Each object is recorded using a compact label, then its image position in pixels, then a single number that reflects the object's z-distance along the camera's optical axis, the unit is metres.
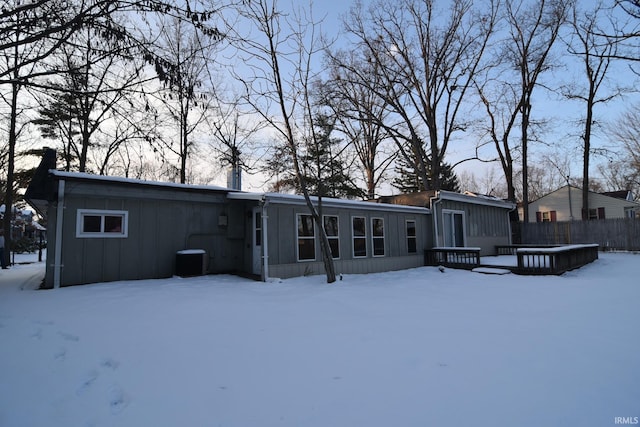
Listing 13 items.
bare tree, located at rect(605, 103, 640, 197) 24.17
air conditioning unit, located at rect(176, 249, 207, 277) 8.35
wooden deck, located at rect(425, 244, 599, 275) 9.45
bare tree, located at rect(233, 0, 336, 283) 8.36
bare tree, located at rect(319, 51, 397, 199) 18.12
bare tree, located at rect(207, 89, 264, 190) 8.77
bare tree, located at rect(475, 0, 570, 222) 18.53
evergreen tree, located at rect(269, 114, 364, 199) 10.22
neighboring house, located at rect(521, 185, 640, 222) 23.81
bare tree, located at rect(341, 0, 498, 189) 18.22
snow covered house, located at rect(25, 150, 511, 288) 7.15
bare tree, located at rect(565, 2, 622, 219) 19.92
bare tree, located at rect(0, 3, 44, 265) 4.29
